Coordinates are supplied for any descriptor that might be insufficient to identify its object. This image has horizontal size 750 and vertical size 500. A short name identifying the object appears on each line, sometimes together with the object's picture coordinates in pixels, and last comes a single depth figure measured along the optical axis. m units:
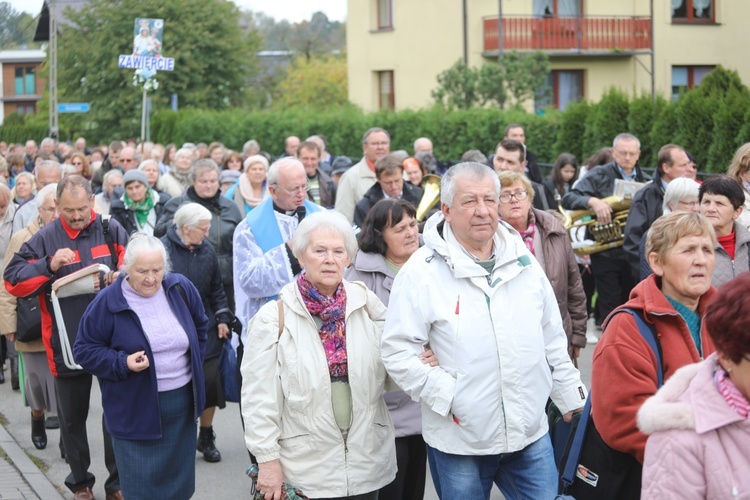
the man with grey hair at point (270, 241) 6.94
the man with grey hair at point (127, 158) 15.80
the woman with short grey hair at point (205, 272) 8.05
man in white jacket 4.68
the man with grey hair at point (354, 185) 10.62
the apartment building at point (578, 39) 37.22
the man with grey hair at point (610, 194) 10.74
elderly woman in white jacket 4.89
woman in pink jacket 2.96
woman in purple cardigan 6.14
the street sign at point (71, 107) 35.25
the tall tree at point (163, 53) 48.25
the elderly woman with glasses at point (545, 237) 6.77
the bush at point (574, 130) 18.70
